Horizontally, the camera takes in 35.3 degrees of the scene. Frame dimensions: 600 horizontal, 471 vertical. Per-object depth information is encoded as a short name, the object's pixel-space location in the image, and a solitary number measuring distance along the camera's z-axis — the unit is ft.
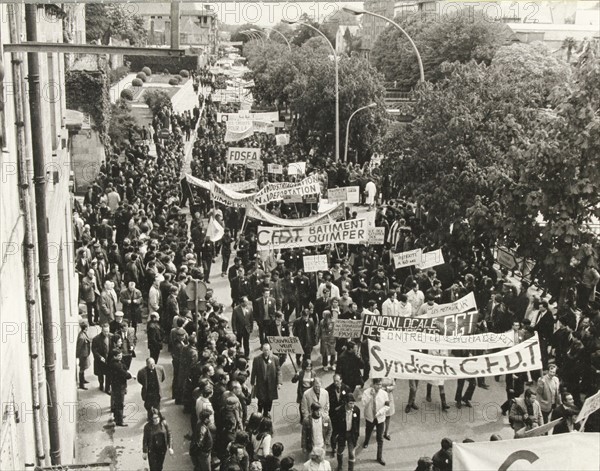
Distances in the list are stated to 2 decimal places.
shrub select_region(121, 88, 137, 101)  157.38
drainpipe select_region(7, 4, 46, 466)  30.09
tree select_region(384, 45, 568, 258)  63.67
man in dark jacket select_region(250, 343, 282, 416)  43.39
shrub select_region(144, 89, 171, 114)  172.35
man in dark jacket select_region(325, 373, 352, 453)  39.24
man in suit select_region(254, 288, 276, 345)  53.31
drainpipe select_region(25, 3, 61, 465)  31.94
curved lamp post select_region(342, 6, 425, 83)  74.35
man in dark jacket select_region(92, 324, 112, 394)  45.29
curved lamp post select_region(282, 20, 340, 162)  113.39
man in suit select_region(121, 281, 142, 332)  54.95
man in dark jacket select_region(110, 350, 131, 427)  42.98
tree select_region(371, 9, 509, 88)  253.03
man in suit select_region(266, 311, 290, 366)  50.92
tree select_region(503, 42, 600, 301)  49.93
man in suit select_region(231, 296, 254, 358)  50.88
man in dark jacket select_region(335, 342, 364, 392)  44.34
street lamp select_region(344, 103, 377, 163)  123.33
